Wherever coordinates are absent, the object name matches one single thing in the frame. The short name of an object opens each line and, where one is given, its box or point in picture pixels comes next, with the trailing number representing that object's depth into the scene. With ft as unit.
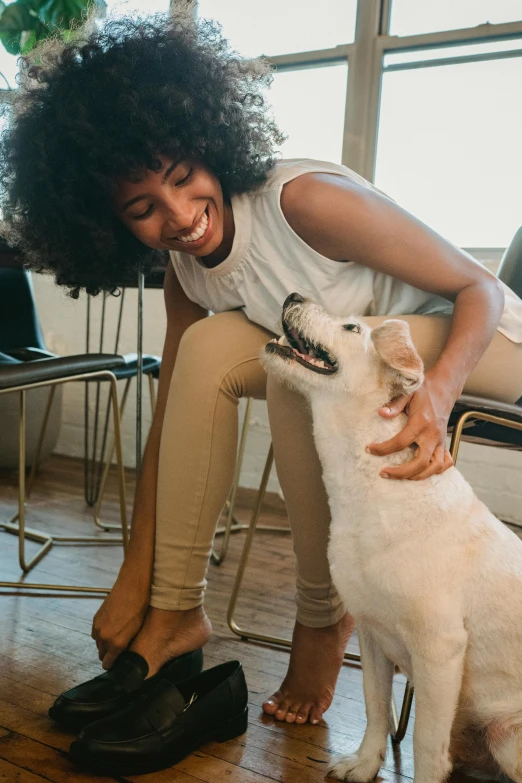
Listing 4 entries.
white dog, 2.84
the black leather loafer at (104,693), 3.47
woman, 3.68
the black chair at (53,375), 4.57
